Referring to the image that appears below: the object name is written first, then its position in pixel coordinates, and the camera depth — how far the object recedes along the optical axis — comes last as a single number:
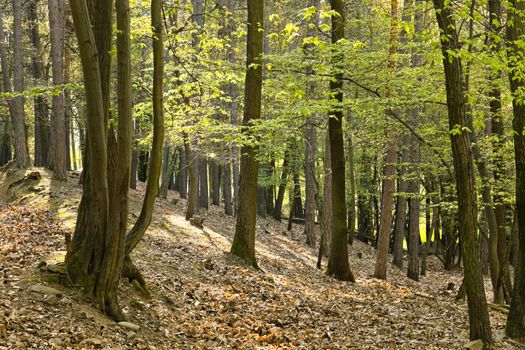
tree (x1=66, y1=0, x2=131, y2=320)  6.73
